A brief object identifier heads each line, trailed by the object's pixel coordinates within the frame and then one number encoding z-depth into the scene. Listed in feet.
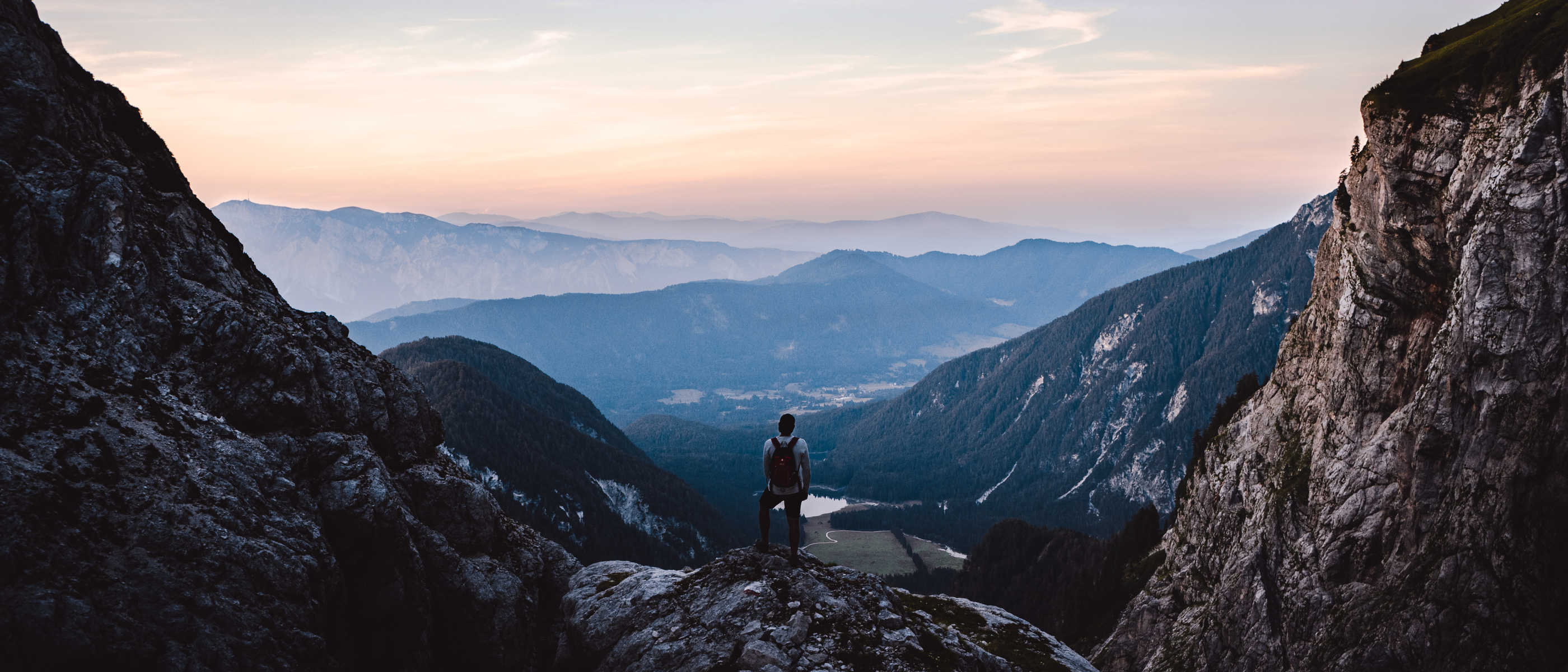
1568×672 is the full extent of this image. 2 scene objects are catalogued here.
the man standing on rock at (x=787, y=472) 87.25
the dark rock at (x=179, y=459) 60.54
